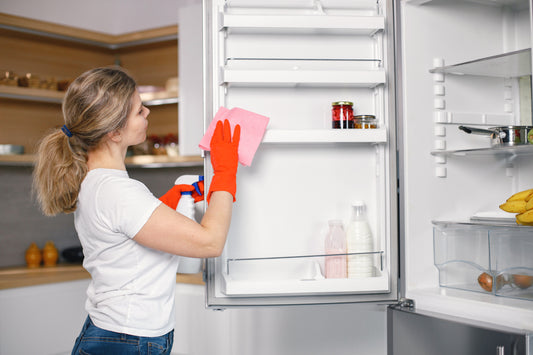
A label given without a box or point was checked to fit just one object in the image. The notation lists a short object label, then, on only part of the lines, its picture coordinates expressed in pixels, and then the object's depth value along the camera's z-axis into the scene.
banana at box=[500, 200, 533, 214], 1.44
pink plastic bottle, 1.51
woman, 1.25
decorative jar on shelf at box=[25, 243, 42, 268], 3.02
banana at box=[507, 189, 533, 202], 1.43
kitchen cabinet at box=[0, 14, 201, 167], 3.02
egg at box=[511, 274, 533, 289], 1.43
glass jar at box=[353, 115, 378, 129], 1.48
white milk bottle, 1.50
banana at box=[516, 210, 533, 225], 1.33
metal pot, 1.45
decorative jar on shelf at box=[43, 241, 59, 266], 3.06
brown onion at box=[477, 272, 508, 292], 1.47
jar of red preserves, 1.48
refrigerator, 1.45
